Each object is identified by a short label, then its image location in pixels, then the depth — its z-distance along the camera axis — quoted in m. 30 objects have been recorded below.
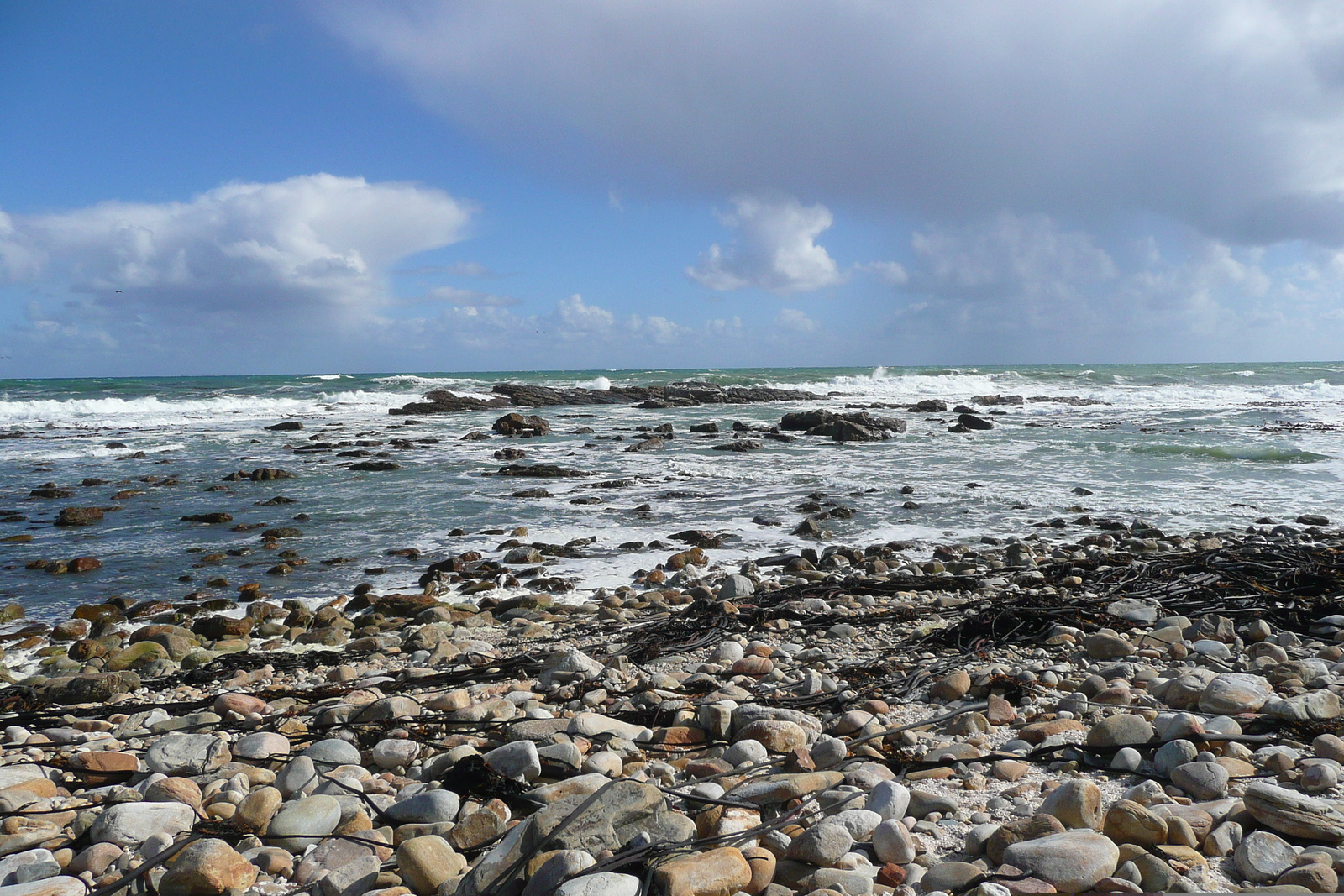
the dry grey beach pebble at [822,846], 1.75
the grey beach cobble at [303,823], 1.96
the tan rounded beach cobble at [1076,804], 1.83
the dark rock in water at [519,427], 18.83
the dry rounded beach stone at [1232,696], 2.51
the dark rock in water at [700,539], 6.90
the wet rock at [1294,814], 1.71
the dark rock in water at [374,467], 12.47
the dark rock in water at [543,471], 11.62
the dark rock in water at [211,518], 8.23
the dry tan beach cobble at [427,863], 1.73
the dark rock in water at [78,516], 8.20
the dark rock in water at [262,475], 11.44
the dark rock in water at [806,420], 19.23
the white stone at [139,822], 1.95
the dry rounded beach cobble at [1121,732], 2.32
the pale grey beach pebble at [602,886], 1.56
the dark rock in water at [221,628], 4.58
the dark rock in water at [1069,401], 29.19
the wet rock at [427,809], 2.06
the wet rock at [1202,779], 2.01
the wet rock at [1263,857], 1.64
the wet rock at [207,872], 1.72
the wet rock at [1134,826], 1.75
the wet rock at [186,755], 2.44
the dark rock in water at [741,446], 15.07
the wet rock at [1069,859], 1.59
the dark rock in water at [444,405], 27.06
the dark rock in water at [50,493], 10.14
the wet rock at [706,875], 1.60
